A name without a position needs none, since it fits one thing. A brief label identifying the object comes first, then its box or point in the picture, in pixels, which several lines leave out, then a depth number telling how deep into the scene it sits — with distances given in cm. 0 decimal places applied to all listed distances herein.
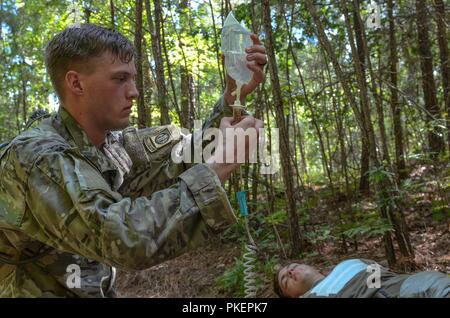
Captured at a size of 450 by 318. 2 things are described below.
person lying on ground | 263
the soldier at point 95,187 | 129
